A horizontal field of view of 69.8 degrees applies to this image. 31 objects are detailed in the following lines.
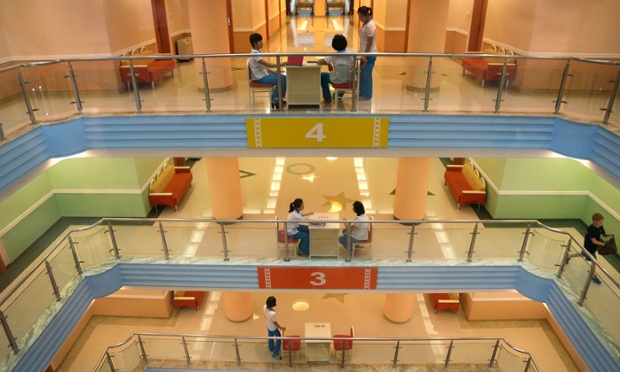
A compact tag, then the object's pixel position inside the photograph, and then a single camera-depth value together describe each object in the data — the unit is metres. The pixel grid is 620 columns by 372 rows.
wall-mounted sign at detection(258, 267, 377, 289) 7.99
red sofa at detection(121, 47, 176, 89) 7.21
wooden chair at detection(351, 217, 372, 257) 8.01
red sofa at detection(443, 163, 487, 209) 11.56
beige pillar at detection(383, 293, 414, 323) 10.89
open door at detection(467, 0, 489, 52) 13.26
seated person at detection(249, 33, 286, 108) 7.18
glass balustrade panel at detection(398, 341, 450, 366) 9.33
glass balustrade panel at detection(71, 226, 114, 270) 7.95
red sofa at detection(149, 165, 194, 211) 11.74
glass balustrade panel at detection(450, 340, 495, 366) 9.30
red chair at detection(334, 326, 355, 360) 9.17
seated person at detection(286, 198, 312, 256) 7.85
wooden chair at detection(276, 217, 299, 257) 7.95
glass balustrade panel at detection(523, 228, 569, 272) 7.52
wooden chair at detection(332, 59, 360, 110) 7.10
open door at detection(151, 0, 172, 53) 13.60
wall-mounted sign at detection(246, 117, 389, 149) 7.19
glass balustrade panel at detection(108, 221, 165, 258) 8.27
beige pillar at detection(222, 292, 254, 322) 10.91
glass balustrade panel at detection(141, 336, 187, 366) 9.48
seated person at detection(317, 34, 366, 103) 7.01
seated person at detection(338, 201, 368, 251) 7.76
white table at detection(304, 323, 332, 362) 9.23
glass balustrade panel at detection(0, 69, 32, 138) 6.66
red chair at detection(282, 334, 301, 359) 9.18
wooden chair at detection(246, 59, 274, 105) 7.25
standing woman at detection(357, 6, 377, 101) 7.14
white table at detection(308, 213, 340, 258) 7.77
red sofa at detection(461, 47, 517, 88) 7.15
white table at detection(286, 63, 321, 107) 7.06
